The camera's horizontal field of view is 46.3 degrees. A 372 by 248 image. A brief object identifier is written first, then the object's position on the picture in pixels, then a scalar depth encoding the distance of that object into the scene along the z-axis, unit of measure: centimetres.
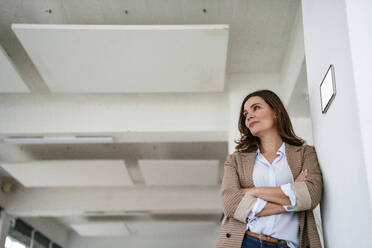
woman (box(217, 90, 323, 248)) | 172
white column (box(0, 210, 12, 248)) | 813
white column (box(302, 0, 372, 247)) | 133
